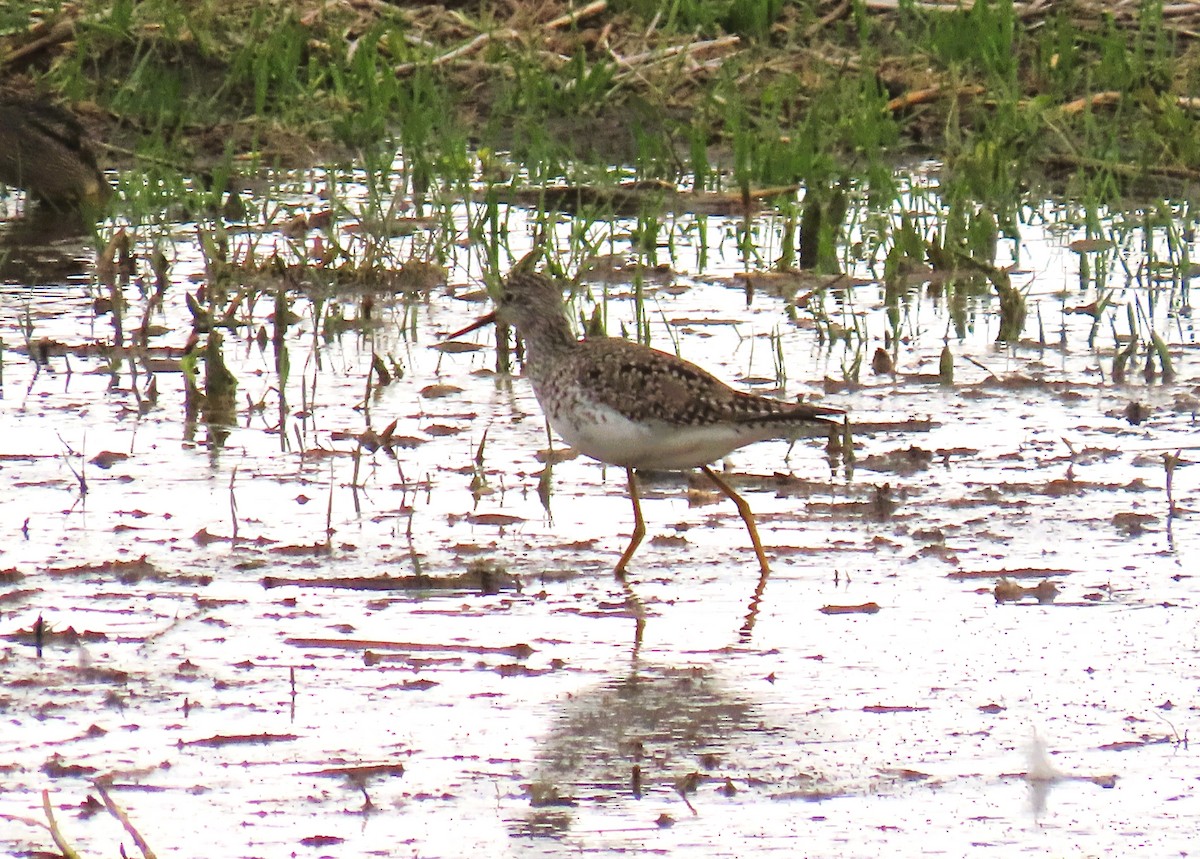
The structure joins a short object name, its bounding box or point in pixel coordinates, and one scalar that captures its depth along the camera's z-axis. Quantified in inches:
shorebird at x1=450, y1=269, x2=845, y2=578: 504.1
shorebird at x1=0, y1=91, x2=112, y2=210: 853.8
